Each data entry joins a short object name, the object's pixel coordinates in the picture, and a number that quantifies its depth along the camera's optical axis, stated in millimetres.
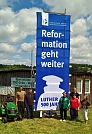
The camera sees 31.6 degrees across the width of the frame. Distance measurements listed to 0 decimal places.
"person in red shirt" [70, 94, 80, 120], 8594
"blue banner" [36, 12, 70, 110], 8658
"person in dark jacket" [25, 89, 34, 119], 8518
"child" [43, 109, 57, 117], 8845
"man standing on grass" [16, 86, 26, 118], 8480
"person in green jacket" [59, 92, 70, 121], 8461
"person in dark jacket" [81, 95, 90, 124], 8412
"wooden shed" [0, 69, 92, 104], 13267
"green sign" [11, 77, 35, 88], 12602
